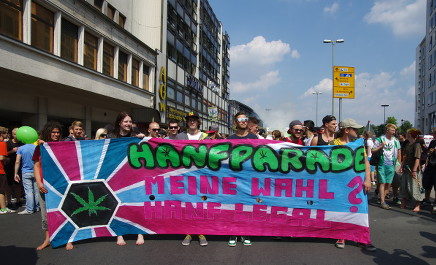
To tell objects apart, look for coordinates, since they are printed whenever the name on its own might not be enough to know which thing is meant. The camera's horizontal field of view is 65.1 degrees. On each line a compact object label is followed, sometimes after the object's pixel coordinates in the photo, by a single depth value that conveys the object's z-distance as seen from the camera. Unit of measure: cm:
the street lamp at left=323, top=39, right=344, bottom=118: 2585
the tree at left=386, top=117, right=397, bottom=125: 8583
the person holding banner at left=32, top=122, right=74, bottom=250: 454
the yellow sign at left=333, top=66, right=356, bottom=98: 1779
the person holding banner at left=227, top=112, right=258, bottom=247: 497
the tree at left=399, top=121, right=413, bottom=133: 8075
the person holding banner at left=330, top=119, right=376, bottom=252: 514
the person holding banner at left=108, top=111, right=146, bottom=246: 496
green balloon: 516
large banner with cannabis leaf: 467
